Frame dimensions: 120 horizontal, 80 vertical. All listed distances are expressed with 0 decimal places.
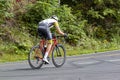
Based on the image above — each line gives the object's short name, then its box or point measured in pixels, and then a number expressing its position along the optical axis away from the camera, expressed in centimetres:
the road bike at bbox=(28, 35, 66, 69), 1492
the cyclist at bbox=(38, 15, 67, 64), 1490
